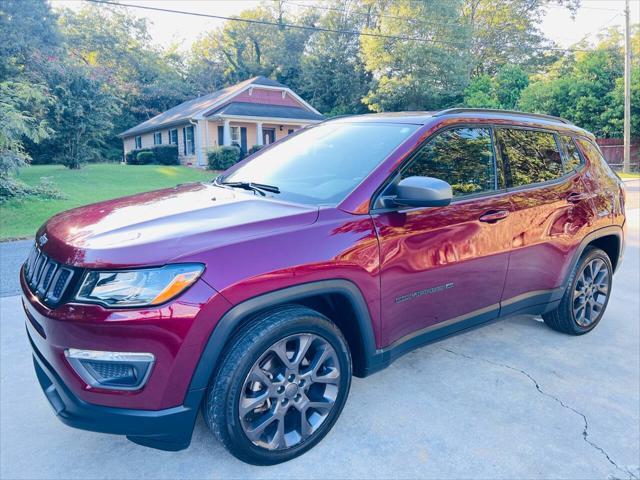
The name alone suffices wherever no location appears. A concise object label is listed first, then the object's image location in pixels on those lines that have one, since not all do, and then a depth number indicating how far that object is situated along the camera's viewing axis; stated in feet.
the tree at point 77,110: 64.59
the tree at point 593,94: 82.79
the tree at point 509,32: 130.93
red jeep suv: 6.43
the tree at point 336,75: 131.13
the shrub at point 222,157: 77.20
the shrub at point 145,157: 94.53
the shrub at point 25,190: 36.90
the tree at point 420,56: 104.27
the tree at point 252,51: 150.00
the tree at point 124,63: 130.11
